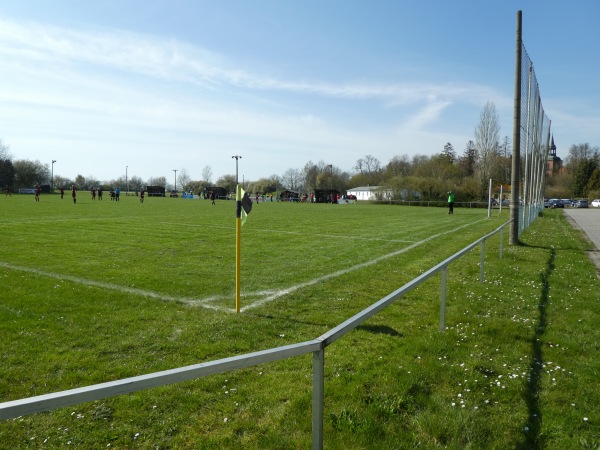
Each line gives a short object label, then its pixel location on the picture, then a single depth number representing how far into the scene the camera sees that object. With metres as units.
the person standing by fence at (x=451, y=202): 34.47
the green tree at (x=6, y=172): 89.44
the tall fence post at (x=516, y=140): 14.30
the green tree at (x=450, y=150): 111.01
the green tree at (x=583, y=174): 97.50
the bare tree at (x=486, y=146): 70.94
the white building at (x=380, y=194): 66.56
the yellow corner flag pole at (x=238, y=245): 6.46
